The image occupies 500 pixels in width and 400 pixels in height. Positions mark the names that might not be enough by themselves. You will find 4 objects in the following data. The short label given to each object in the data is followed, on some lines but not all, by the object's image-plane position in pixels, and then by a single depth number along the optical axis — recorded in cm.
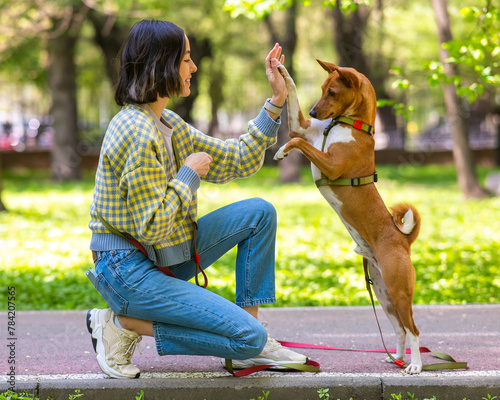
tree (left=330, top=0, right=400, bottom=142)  1742
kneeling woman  313
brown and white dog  349
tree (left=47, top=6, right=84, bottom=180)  1986
